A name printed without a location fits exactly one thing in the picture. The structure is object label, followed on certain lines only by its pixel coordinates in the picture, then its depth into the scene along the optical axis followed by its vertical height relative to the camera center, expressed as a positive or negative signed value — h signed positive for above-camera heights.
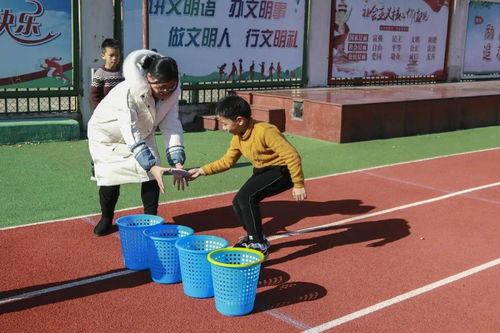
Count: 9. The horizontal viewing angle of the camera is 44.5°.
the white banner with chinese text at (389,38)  16.81 +0.90
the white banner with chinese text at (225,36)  13.12 +0.61
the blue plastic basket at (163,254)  4.92 -1.55
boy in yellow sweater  5.43 -0.91
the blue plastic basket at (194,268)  4.65 -1.56
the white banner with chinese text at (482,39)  20.70 +1.11
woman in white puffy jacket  5.38 -0.66
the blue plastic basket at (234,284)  4.35 -1.57
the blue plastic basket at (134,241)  5.18 -1.53
